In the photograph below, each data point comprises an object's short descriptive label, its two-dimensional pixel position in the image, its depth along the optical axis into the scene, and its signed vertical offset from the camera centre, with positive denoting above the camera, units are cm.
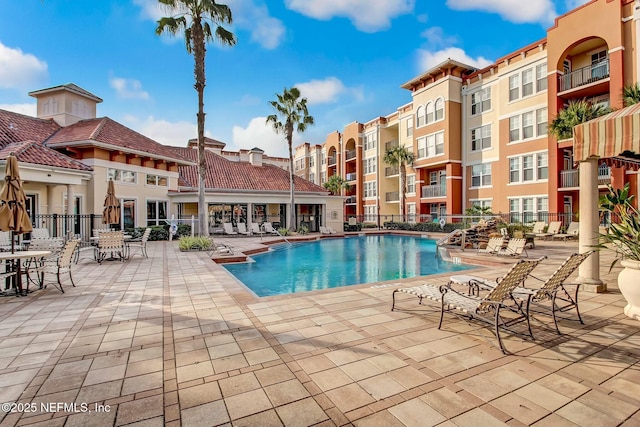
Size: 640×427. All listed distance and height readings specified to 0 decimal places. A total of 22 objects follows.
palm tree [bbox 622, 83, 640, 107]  1302 +486
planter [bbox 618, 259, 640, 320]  442 -103
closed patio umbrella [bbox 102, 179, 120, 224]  1272 +25
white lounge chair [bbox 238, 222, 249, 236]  2347 -106
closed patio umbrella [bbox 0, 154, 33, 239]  681 +26
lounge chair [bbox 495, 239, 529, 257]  1090 -121
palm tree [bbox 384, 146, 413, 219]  2938 +485
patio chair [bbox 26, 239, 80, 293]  663 -107
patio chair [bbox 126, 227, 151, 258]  1218 -144
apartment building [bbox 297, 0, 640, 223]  1695 +683
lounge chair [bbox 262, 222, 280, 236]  2381 -102
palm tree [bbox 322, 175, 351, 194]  3772 +343
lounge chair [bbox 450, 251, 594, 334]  423 -105
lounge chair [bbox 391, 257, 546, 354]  379 -115
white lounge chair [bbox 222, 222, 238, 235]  2347 -99
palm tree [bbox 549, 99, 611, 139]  1612 +492
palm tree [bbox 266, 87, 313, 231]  2431 +741
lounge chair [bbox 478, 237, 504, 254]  1178 -121
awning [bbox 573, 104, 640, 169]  458 +120
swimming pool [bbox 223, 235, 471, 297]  936 -194
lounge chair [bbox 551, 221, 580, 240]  1656 -110
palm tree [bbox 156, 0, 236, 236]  1455 +876
